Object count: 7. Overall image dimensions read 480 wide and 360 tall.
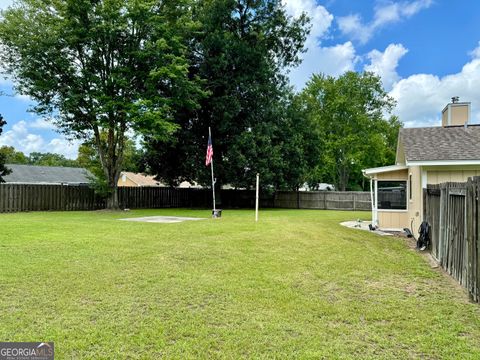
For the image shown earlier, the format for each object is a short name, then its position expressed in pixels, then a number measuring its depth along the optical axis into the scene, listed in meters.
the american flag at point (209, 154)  14.48
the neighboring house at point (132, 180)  46.32
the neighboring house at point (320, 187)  42.69
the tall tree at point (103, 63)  16.39
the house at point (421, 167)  9.47
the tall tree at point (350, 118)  37.91
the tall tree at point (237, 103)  20.19
